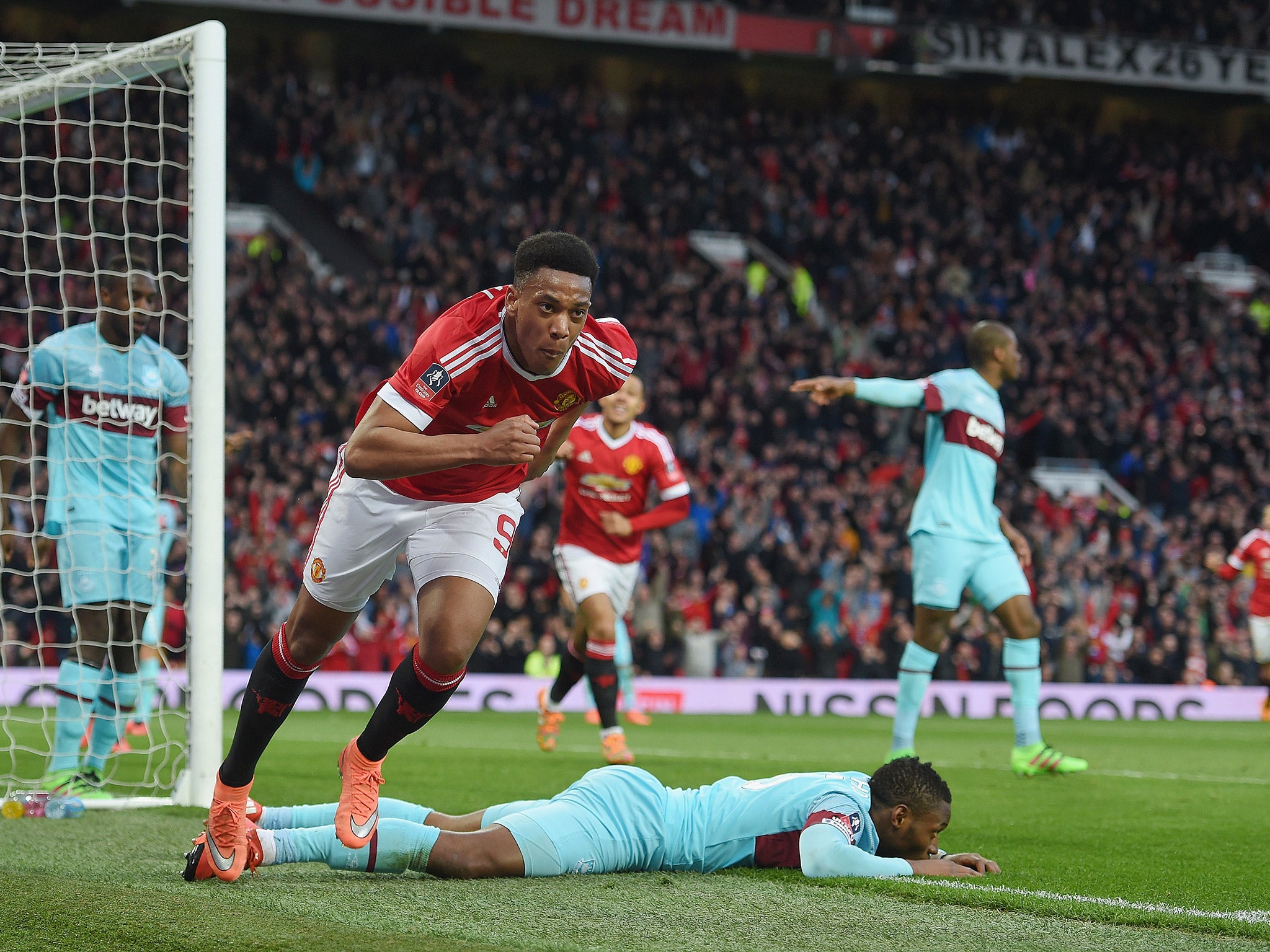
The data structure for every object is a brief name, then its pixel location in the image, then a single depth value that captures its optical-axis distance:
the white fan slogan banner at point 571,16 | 23.50
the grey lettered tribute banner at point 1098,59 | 26.73
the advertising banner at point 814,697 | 15.41
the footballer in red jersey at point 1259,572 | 16.48
